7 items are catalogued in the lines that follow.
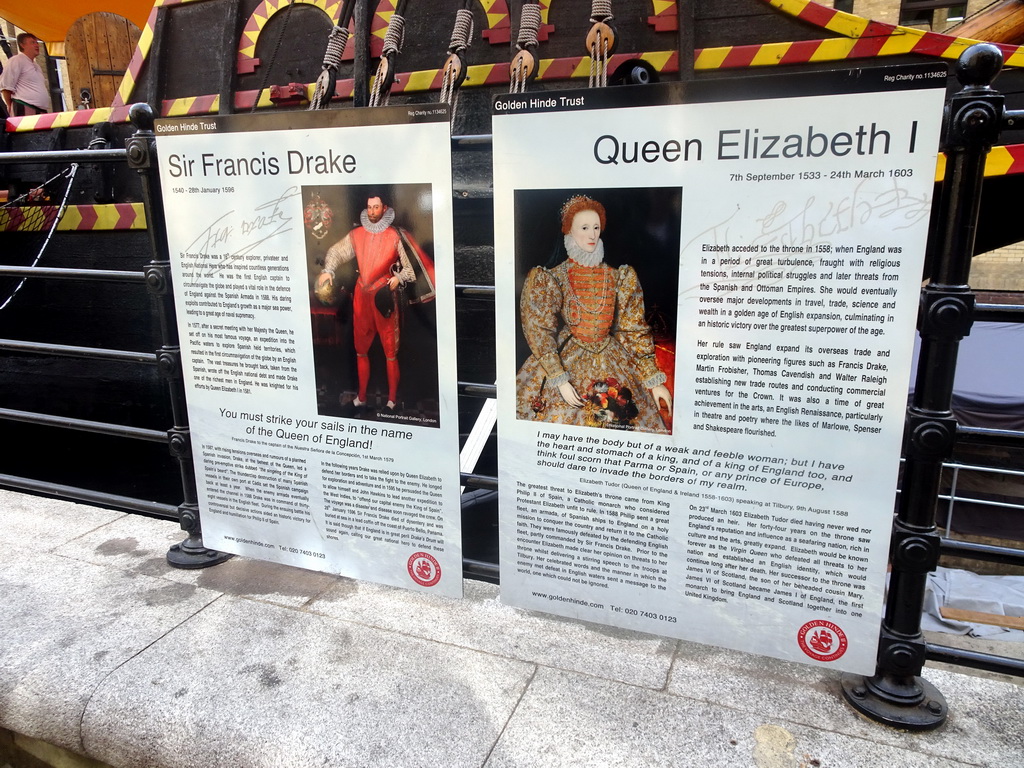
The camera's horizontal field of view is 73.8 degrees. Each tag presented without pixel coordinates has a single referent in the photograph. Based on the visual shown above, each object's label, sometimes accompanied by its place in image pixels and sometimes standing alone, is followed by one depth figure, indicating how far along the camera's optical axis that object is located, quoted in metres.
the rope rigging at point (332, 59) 4.26
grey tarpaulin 5.65
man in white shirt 7.61
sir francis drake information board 1.69
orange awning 8.41
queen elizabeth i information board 1.30
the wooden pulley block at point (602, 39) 3.33
